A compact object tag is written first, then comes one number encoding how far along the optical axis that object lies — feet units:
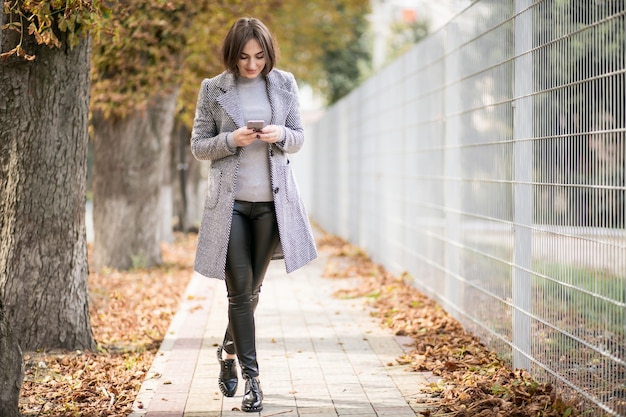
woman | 27.48
